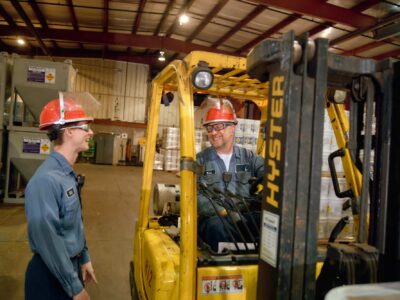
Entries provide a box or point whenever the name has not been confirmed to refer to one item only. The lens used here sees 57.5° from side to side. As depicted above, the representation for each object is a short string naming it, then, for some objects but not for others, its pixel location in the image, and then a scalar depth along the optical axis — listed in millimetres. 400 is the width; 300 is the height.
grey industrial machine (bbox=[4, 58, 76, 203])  7969
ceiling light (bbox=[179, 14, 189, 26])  12380
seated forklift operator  2805
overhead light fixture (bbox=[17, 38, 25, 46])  16897
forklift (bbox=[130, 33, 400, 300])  1408
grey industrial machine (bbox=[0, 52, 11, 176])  7891
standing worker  2025
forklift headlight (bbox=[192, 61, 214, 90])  1957
